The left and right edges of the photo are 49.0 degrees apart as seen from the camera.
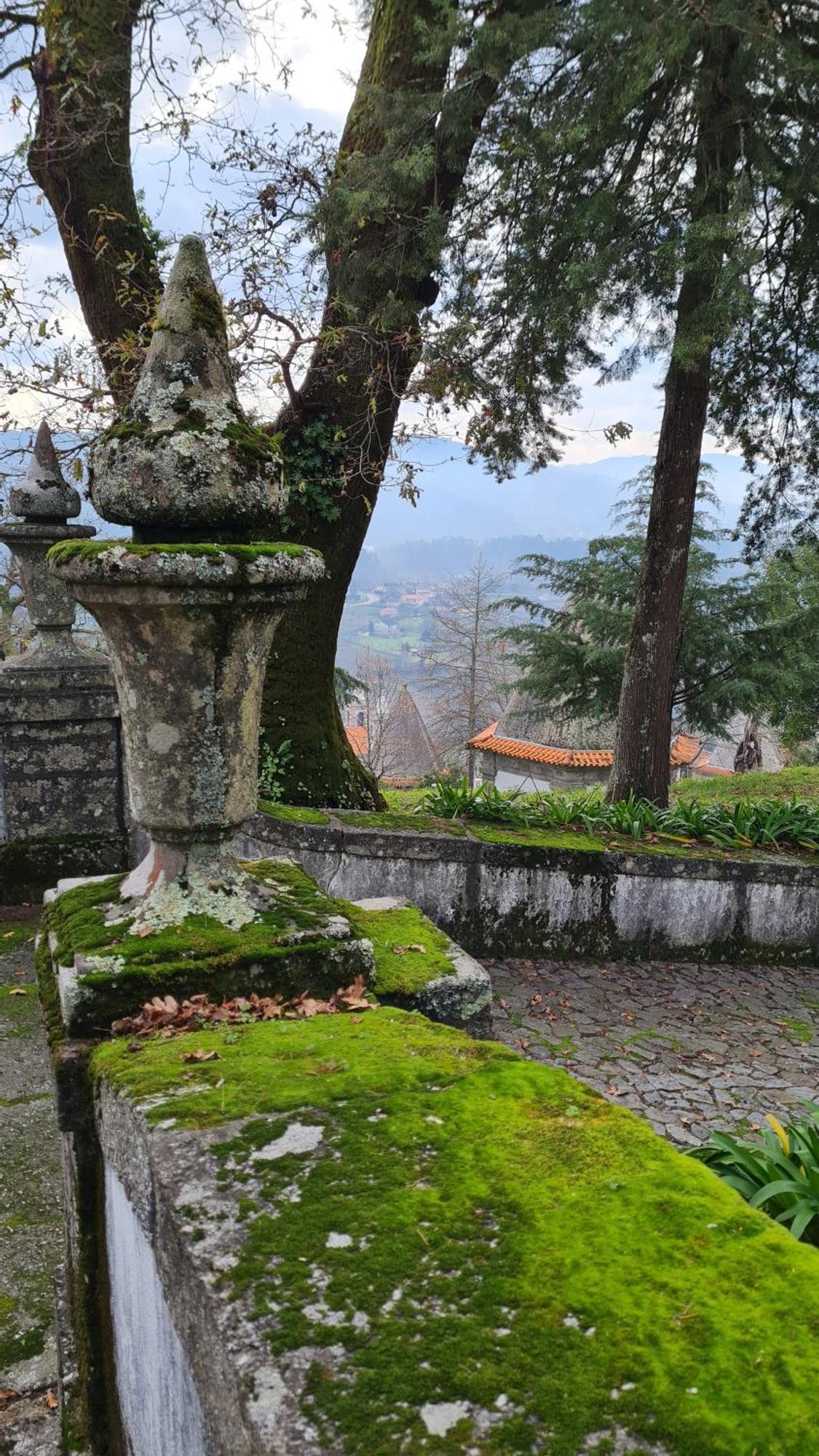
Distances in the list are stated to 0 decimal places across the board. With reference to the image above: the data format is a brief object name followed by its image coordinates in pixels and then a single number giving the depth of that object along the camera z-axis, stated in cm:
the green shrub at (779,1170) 257
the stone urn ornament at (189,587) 219
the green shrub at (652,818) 730
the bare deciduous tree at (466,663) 3469
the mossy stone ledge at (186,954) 220
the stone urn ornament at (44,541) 599
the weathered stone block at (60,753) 598
